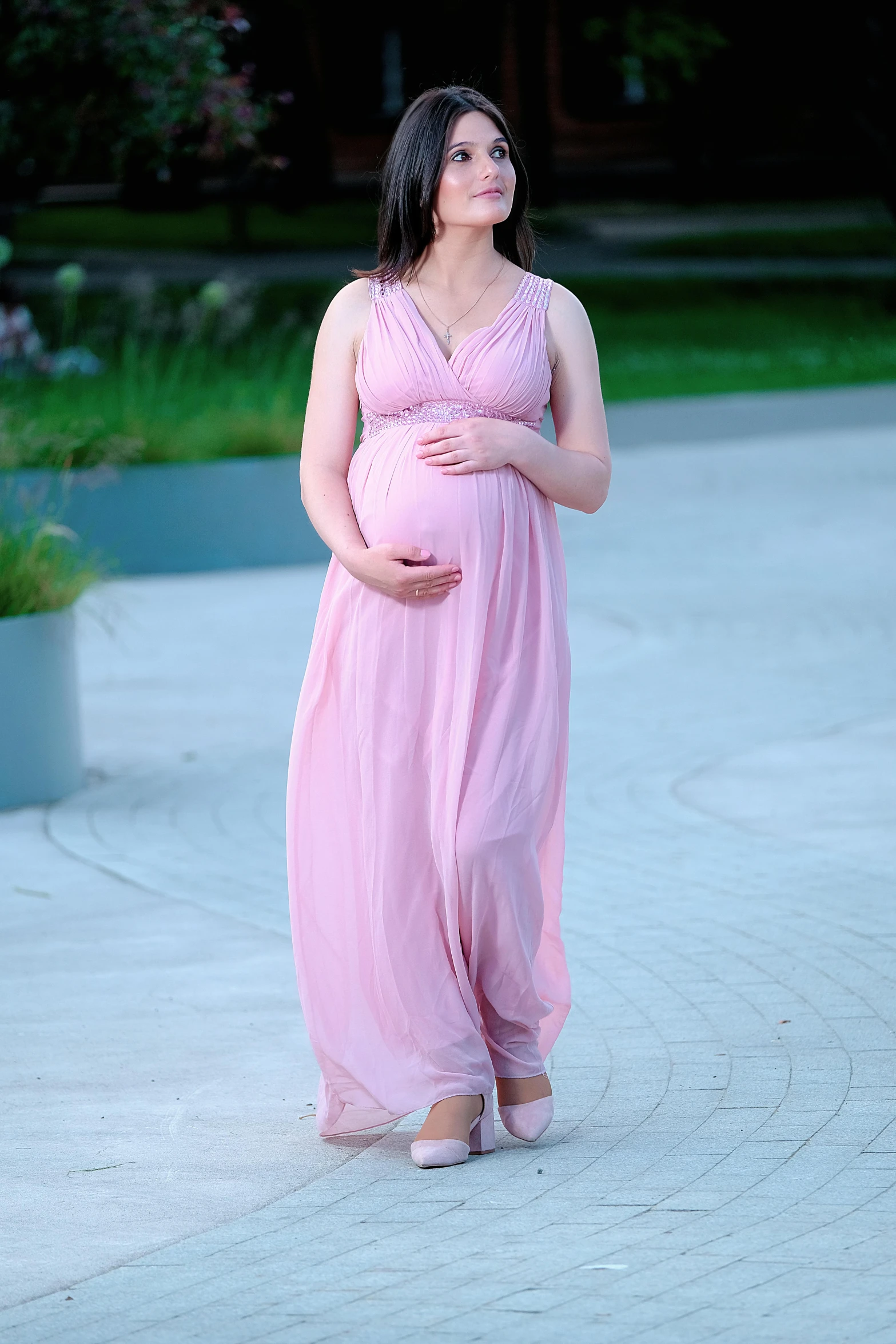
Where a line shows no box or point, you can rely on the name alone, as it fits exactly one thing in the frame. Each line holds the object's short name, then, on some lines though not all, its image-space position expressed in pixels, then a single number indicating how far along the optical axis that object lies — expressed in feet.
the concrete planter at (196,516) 81.05
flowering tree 92.68
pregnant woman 24.93
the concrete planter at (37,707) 45.52
